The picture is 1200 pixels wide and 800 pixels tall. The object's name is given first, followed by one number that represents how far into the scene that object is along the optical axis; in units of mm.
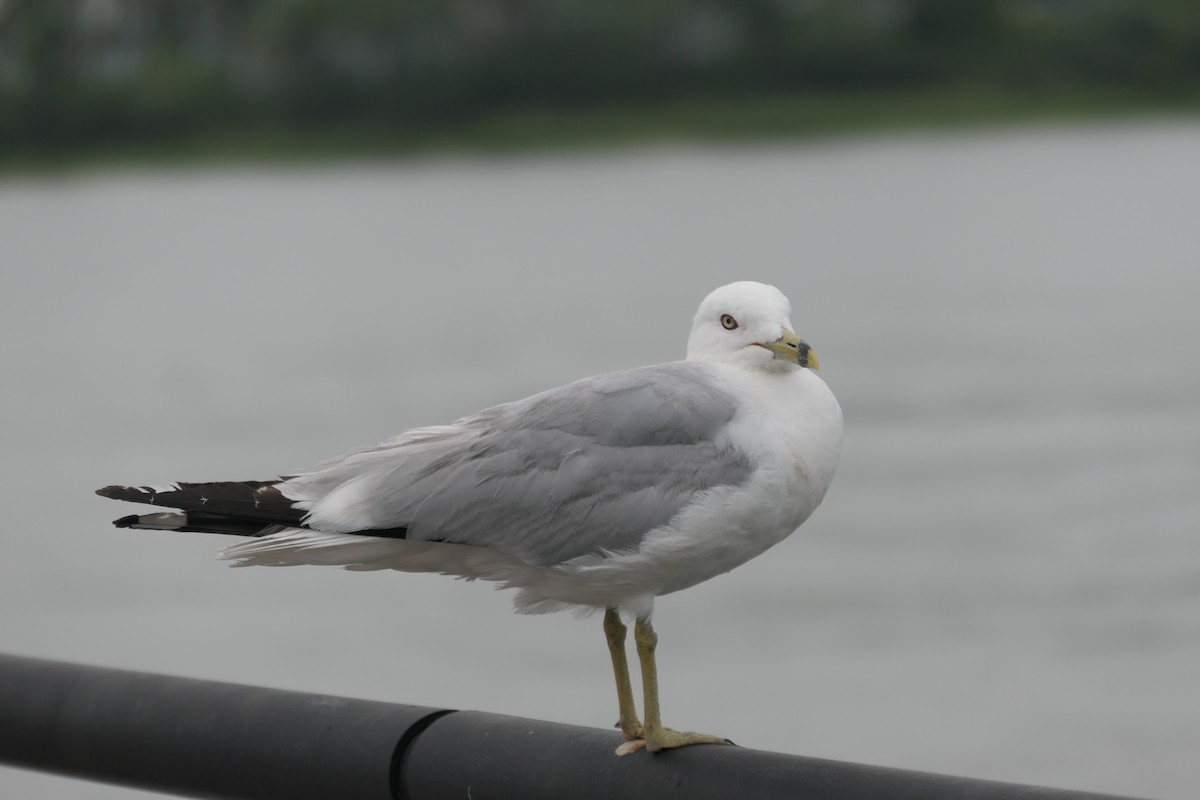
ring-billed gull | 9113
